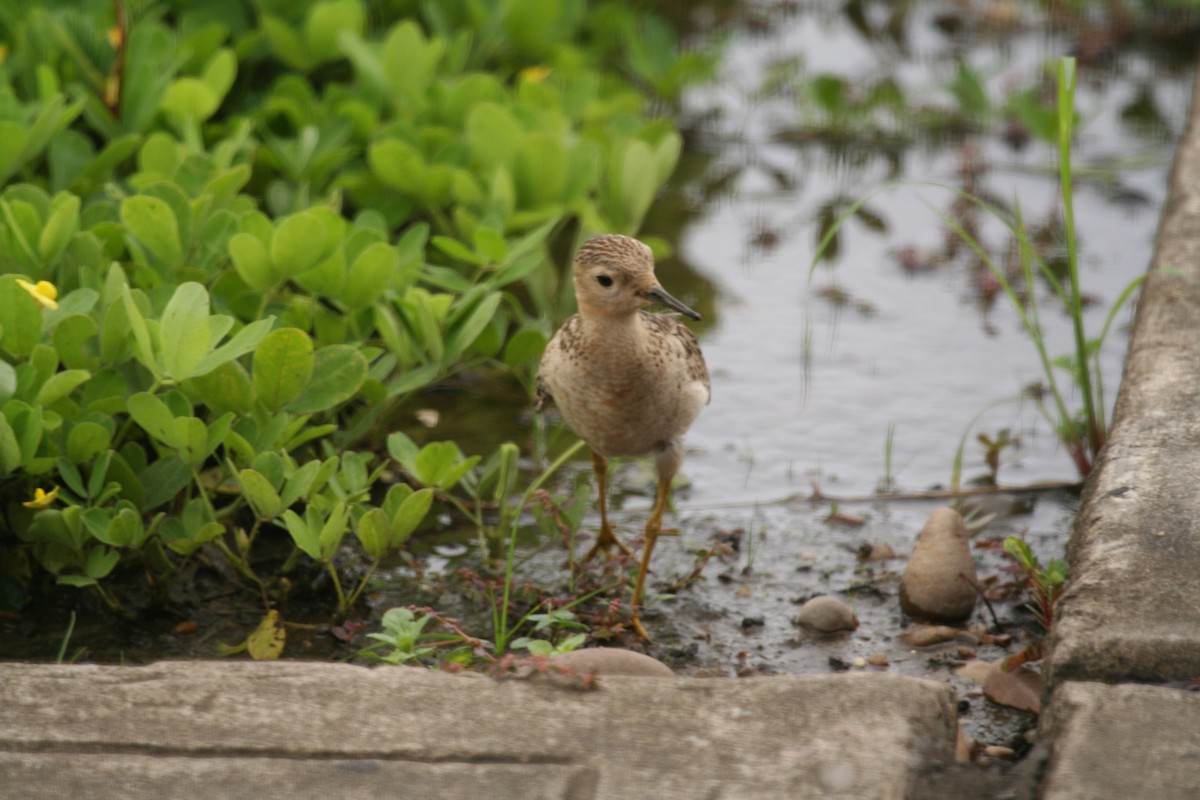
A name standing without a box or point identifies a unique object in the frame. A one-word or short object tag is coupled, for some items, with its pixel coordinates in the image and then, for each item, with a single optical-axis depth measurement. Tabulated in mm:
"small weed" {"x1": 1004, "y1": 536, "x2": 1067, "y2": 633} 7352
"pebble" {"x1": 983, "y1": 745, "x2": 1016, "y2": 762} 6535
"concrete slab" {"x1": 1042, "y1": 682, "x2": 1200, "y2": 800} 5000
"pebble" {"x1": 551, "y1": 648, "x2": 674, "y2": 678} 6590
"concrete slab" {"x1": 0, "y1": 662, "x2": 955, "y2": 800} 5160
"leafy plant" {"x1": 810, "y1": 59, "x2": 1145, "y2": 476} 8383
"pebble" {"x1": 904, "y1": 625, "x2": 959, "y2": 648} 7723
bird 7961
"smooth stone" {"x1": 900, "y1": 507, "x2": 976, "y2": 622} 7875
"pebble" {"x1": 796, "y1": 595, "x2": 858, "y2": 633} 7836
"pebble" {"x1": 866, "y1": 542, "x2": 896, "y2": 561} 8695
